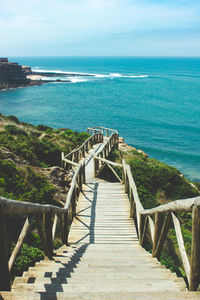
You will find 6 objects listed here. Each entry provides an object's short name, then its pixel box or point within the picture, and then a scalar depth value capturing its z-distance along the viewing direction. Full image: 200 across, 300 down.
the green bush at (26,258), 4.70
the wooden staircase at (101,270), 2.38
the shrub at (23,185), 7.25
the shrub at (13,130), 18.29
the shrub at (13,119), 25.87
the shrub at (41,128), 27.86
